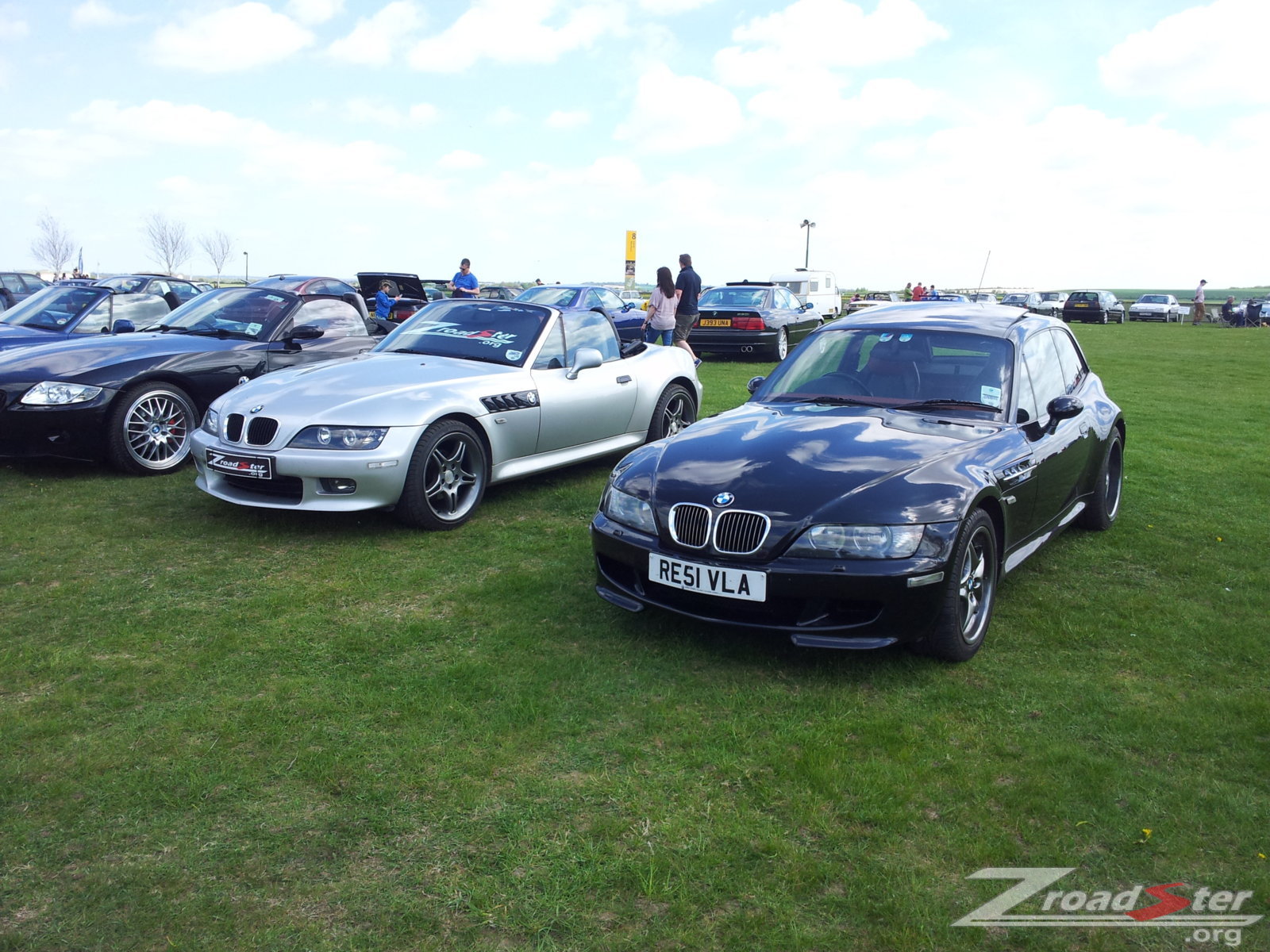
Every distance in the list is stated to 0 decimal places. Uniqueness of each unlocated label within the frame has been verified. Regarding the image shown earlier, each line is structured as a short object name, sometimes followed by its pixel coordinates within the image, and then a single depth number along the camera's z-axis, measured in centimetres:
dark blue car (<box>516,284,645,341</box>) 1670
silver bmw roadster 551
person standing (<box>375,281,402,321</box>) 1819
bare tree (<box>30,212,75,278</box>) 8431
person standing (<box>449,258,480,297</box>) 1827
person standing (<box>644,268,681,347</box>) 1450
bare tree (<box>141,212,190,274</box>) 8738
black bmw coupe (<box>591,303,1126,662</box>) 369
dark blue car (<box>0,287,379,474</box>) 686
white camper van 3127
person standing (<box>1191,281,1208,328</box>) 4381
